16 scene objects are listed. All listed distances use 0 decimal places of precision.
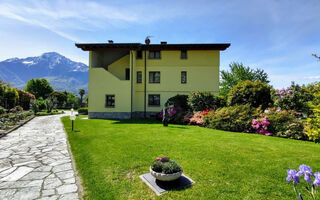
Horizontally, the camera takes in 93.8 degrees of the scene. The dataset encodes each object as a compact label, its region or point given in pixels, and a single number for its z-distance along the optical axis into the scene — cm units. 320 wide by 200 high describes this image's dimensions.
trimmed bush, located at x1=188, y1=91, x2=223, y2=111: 1401
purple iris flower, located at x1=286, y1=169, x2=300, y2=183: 171
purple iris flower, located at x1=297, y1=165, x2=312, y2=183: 170
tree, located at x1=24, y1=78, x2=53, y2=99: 4349
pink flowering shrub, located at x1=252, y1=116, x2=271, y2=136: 884
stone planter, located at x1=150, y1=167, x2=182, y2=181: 315
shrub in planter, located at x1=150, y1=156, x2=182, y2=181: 317
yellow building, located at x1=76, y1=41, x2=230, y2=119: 1780
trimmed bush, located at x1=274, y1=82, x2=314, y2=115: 1291
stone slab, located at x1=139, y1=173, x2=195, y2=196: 318
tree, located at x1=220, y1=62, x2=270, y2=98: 3744
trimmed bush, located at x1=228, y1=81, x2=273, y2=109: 1209
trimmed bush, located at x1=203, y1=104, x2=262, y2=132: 974
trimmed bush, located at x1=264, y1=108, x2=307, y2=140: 788
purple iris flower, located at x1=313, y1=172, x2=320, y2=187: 159
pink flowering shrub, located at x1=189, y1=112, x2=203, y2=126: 1209
